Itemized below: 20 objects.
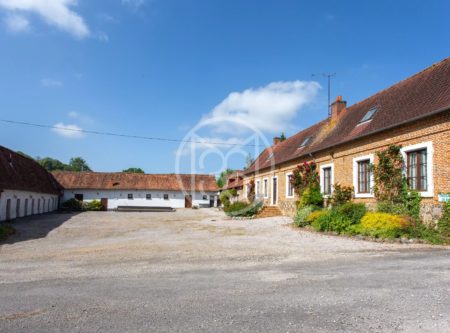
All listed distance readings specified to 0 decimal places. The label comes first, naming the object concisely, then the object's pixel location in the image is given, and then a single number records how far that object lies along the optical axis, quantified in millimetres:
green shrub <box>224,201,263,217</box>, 24719
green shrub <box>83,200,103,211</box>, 40000
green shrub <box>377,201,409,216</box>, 12391
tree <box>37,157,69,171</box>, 100375
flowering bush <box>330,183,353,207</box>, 16453
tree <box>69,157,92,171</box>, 107625
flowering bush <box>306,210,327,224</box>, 15708
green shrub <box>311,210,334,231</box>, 14078
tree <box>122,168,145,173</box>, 94094
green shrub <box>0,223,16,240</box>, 13820
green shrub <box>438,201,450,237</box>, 10711
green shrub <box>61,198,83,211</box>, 38781
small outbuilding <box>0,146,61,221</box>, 22328
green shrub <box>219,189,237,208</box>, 37962
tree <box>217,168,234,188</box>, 58922
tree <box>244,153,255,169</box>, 65562
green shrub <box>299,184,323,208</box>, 18703
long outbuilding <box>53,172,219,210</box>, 43500
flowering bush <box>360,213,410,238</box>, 11141
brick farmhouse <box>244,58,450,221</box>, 11578
